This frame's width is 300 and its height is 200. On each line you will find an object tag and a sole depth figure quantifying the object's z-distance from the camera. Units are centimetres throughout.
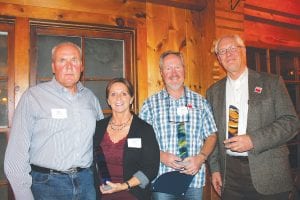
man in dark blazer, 218
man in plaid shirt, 234
